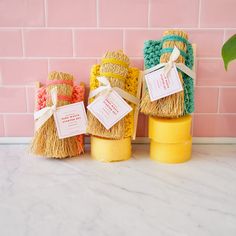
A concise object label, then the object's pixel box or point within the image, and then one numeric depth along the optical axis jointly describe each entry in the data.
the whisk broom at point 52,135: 0.84
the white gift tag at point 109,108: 0.82
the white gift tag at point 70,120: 0.84
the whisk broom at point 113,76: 0.82
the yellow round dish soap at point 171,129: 0.82
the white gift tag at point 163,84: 0.80
